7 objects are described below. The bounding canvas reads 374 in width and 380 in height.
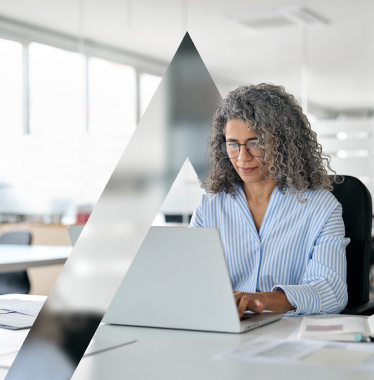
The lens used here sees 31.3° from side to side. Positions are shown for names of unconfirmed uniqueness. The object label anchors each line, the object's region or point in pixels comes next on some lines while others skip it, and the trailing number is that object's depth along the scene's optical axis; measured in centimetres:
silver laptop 141
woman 199
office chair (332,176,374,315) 212
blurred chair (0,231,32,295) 367
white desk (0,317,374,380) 109
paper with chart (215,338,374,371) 116
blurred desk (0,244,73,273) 293
